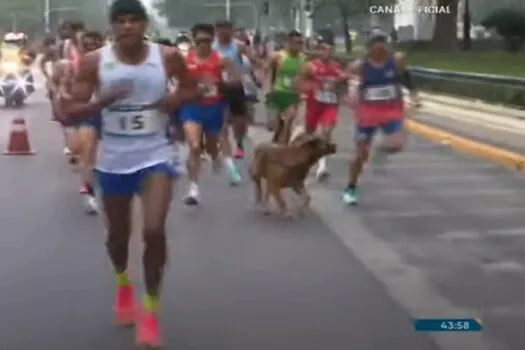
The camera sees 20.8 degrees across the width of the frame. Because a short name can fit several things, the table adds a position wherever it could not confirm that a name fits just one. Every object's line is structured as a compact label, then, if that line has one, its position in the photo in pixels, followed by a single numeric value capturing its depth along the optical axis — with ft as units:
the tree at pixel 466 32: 170.42
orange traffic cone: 63.52
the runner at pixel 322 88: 48.47
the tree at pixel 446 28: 157.58
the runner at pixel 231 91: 47.50
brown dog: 40.63
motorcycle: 103.35
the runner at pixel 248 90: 54.87
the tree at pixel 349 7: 199.06
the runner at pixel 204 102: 43.42
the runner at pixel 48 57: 63.40
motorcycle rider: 103.19
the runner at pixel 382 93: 41.27
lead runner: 23.34
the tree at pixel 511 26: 168.45
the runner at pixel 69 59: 44.80
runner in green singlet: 53.62
